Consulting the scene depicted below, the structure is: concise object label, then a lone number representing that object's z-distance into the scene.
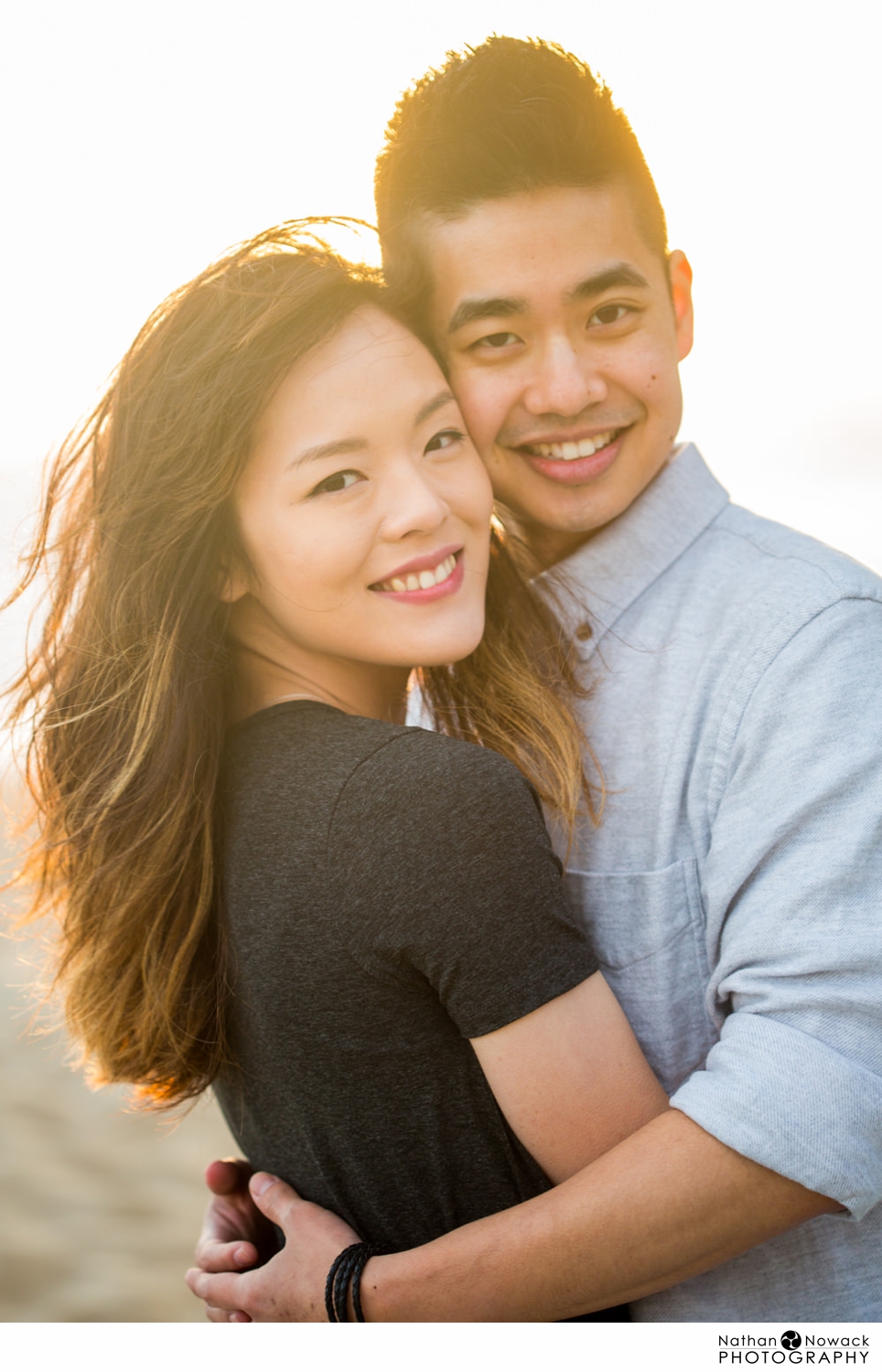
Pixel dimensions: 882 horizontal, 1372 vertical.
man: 1.10
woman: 1.13
